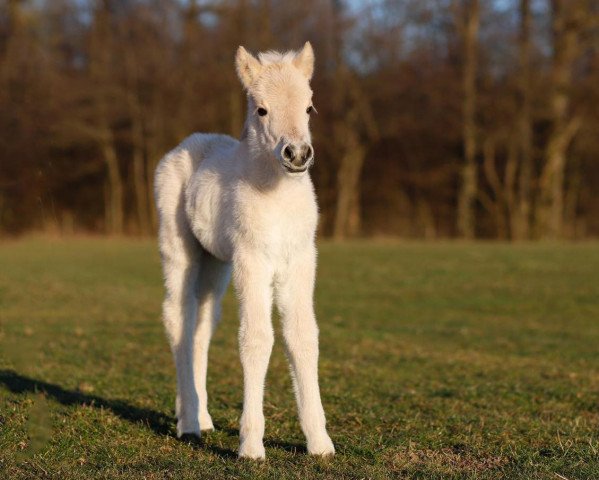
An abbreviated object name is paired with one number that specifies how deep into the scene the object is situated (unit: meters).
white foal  6.05
